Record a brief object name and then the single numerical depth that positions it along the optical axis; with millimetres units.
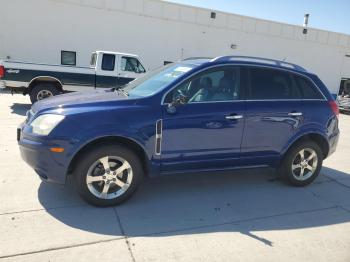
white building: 15904
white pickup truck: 9836
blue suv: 3684
